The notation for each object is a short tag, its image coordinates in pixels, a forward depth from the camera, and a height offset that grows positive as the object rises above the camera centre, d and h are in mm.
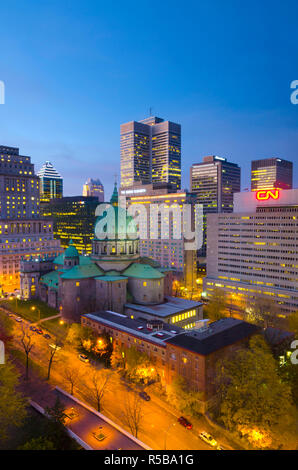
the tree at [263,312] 85125 -26064
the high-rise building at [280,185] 158075 +19469
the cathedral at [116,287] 83312 -17588
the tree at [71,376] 55125 -28362
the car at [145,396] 51612 -28886
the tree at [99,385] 50119 -28531
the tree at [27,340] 58219 -27314
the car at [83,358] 64500 -27786
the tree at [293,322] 72956 -23967
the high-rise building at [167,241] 163750 -9312
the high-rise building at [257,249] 101812 -9371
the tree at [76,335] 69062 -24583
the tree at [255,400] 40344 -24187
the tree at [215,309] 92500 -25878
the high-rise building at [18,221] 136375 +2098
